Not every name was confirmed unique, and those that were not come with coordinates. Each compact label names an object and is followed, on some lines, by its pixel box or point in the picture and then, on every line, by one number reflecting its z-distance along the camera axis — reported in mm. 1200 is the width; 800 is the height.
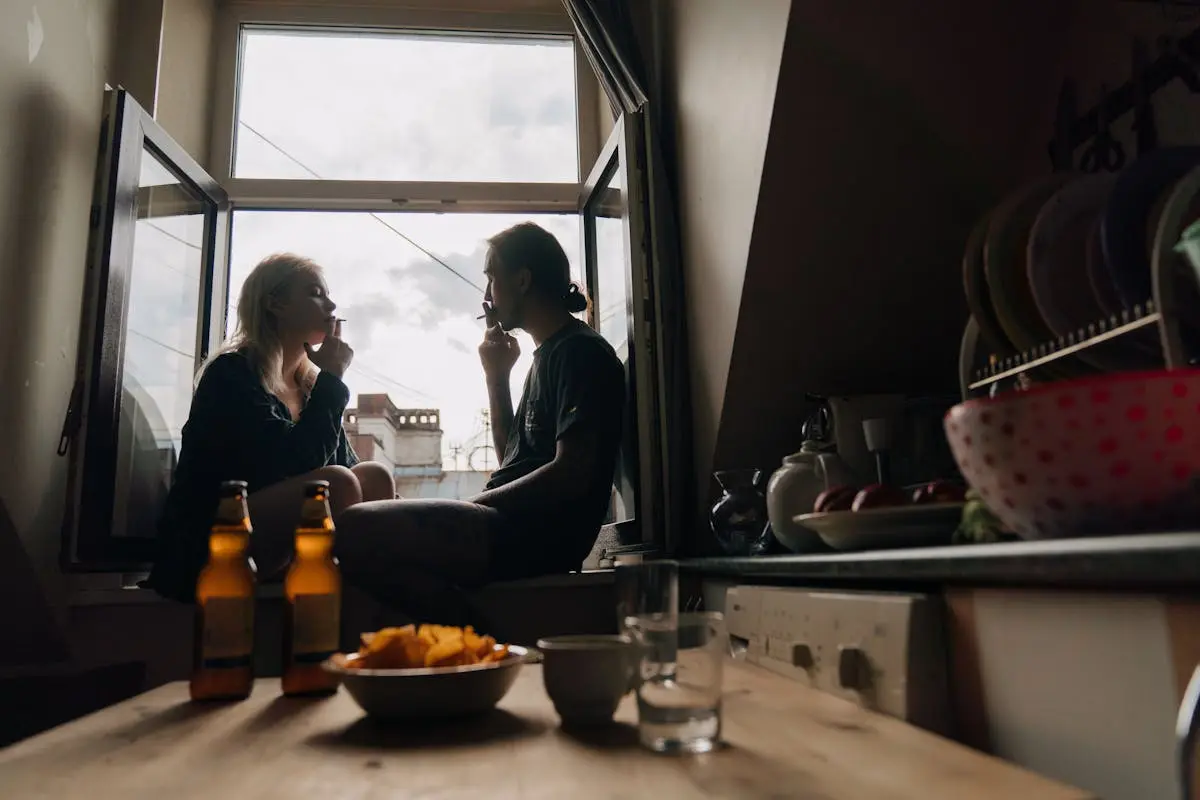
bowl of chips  743
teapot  1393
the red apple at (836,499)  1149
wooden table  521
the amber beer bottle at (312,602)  948
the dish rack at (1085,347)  841
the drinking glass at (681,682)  638
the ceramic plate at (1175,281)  845
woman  1767
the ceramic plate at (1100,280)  1046
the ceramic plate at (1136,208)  994
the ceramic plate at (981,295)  1207
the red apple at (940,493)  1025
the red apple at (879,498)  1071
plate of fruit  1010
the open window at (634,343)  2055
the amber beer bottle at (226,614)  928
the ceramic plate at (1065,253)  1118
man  1673
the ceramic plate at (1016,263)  1171
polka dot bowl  604
